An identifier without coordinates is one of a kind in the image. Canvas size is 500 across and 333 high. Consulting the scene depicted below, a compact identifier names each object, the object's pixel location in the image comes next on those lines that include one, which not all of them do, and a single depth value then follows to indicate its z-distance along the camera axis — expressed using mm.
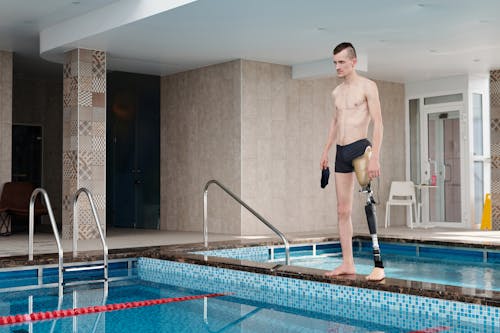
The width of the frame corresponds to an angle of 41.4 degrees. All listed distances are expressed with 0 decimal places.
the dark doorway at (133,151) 12984
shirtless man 5000
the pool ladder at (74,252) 6438
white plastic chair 12781
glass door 12773
